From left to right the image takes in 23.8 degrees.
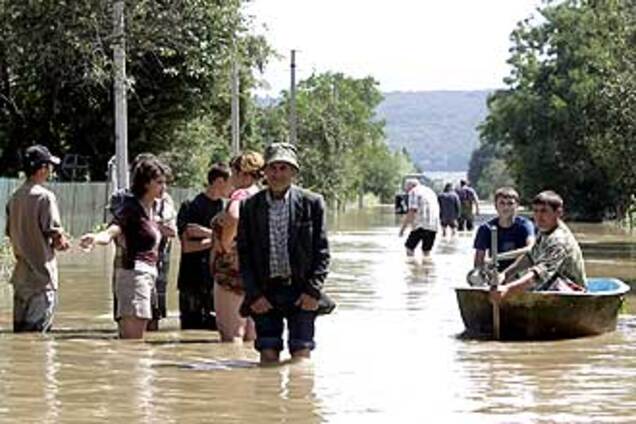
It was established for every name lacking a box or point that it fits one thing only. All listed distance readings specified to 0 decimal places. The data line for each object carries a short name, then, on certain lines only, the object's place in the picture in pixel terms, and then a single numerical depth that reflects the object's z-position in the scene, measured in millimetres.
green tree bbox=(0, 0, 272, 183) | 21125
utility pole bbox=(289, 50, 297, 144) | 72062
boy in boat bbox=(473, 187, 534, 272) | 15711
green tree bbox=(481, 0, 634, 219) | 76188
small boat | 14688
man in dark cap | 13078
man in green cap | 11141
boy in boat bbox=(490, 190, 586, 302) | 14430
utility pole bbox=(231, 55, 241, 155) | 49656
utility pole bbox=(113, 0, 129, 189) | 32719
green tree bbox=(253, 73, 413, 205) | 89438
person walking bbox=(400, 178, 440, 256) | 28984
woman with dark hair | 12828
